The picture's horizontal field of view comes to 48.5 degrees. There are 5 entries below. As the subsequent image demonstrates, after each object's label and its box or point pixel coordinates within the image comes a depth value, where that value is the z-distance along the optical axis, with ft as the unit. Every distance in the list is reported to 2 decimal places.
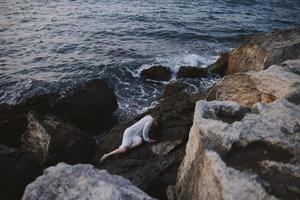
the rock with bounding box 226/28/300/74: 37.82
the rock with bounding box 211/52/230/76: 53.16
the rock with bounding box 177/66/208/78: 51.90
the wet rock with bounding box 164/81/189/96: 44.91
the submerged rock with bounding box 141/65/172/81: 52.06
